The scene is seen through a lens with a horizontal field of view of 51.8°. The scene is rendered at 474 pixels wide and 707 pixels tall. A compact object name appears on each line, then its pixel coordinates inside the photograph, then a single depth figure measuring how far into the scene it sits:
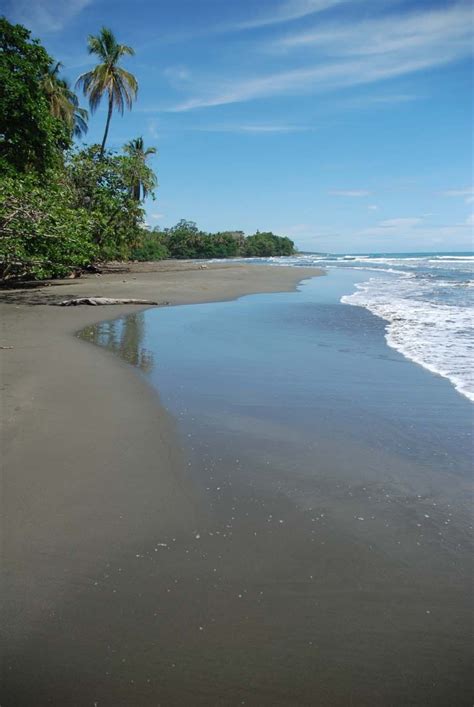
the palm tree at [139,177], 28.06
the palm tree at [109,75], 30.83
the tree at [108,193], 26.20
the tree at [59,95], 33.76
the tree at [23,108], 14.65
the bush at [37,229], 12.27
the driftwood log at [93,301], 13.27
